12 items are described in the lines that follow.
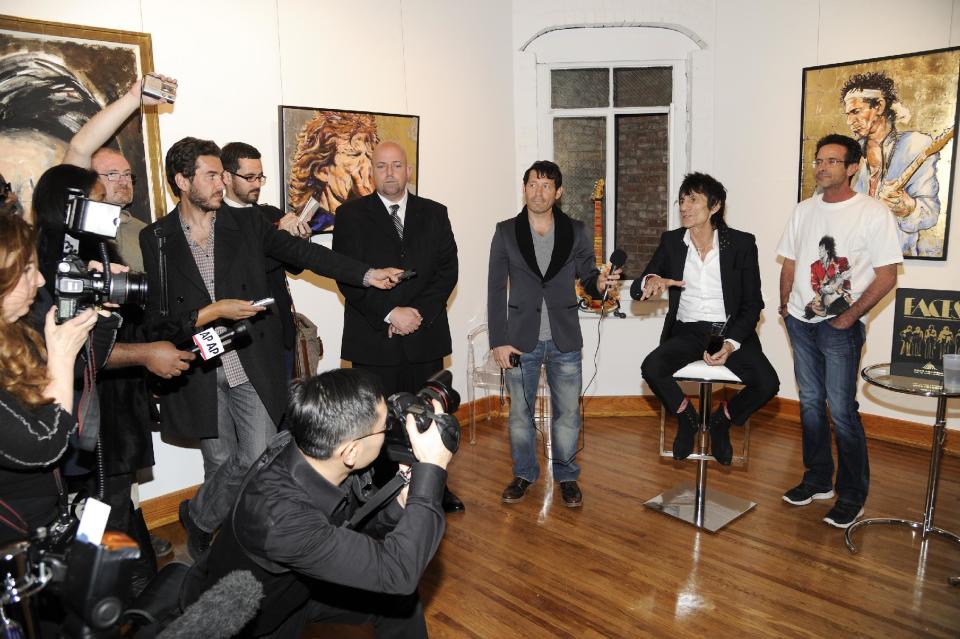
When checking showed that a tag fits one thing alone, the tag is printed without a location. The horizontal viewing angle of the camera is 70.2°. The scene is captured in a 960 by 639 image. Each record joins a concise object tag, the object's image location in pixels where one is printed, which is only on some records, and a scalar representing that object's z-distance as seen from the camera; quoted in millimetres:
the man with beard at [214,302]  2961
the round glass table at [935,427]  3080
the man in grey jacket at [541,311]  3818
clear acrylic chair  5402
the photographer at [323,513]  1700
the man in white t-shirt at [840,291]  3439
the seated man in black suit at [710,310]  3635
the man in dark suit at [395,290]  3561
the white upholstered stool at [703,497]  3469
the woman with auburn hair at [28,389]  1727
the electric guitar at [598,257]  5530
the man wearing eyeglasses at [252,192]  3404
